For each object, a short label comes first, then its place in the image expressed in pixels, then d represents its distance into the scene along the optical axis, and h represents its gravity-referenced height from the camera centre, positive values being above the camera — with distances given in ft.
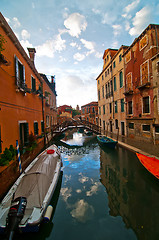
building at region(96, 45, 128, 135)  52.13 +14.81
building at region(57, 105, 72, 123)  168.26 +15.36
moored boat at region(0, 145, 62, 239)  9.55 -8.47
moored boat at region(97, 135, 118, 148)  38.23 -8.51
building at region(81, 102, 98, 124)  115.51 +8.92
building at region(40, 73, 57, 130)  48.45 +6.50
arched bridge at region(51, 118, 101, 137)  58.18 -4.53
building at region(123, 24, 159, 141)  33.27 +10.97
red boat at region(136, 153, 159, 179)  19.33 -9.03
